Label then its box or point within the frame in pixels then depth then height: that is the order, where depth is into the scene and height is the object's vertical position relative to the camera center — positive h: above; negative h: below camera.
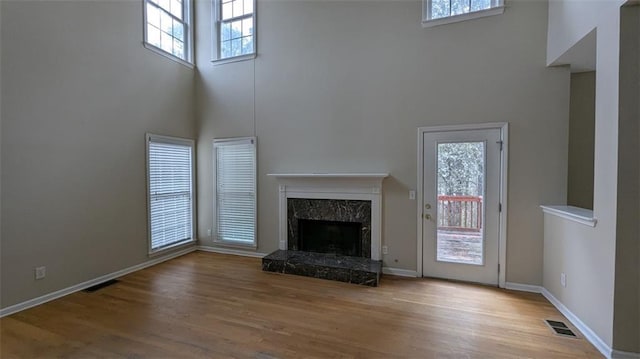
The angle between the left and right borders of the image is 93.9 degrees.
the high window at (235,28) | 5.06 +2.47
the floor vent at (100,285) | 3.64 -1.45
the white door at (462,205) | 3.74 -0.43
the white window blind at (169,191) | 4.64 -0.33
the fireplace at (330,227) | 4.04 -0.86
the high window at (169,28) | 4.61 +2.36
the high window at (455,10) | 3.69 +2.08
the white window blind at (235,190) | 5.06 -0.34
